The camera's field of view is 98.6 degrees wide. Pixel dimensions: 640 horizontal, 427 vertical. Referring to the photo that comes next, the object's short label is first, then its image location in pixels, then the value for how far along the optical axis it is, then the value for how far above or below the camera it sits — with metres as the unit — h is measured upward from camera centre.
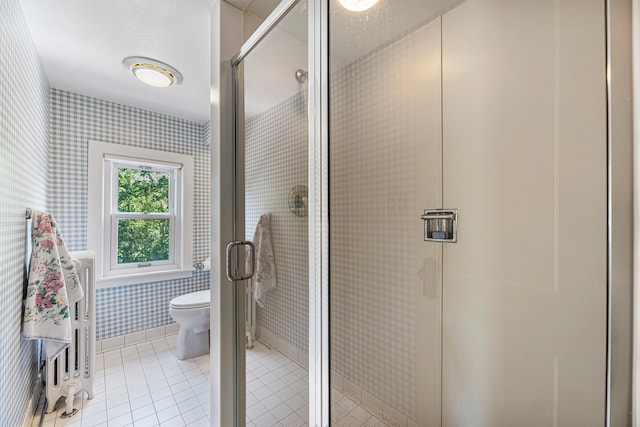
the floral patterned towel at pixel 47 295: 1.53 -0.46
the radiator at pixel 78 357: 1.71 -0.94
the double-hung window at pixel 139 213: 2.49 -0.01
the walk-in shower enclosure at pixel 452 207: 0.83 +0.01
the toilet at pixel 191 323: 2.31 -0.95
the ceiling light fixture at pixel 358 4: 1.07 +0.83
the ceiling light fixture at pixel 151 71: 1.90 +1.02
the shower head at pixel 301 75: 1.03 +0.52
